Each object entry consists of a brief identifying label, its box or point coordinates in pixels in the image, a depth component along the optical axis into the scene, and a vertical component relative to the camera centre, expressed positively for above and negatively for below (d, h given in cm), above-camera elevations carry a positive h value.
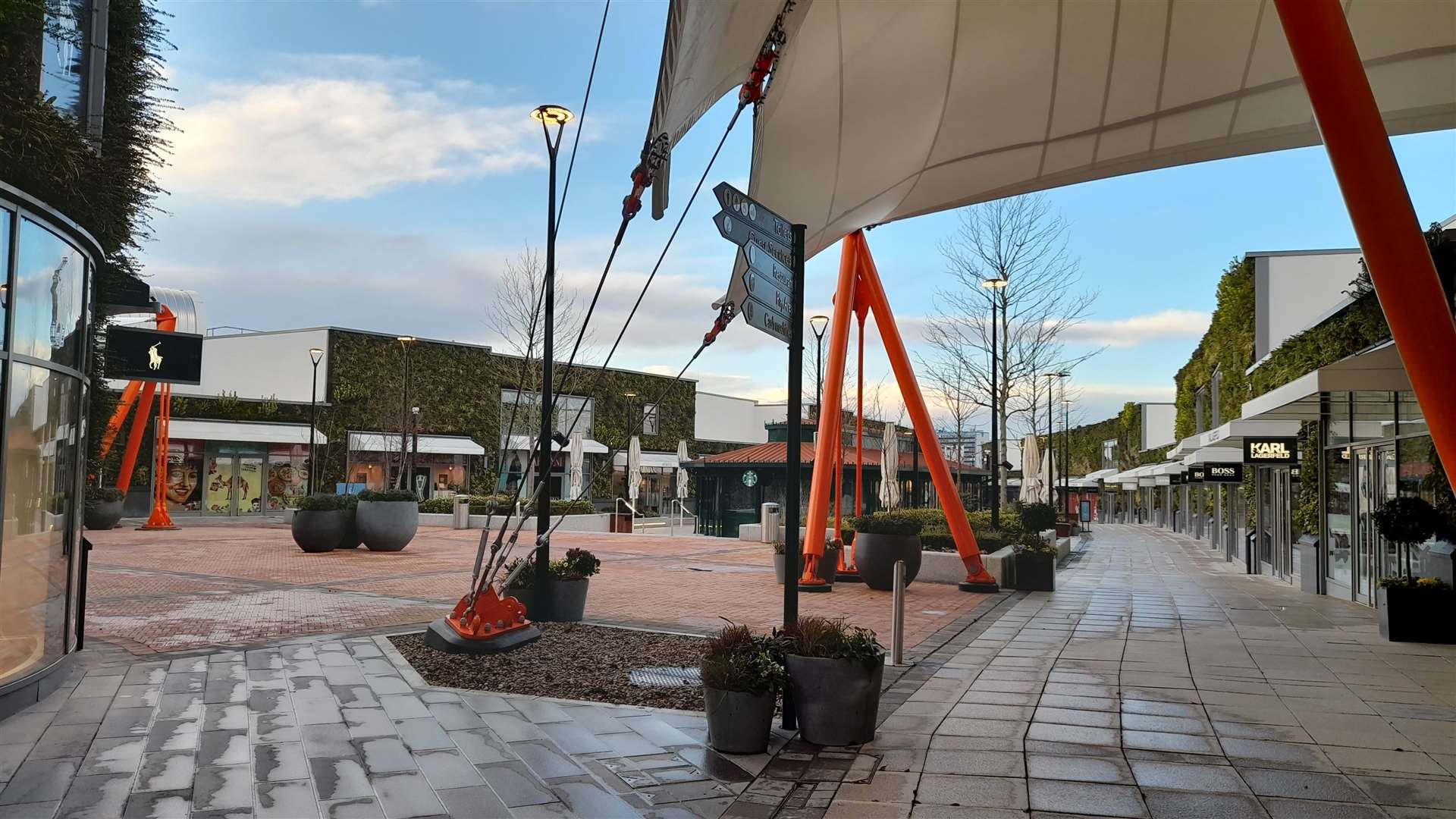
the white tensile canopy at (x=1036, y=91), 809 +373
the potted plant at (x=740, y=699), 570 -142
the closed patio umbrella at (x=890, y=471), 2136 -10
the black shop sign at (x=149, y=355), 920 +105
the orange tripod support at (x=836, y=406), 1423 +91
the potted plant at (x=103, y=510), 2534 -145
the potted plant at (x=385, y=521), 1983 -128
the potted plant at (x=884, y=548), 1448 -125
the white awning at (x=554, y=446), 4251 +77
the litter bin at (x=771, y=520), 2578 -151
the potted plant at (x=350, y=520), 2011 -130
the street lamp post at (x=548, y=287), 1014 +194
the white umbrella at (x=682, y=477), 3308 -47
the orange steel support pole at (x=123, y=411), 2372 +122
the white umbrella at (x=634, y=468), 2774 -14
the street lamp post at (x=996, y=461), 1973 +15
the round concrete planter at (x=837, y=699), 586 -145
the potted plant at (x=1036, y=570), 1545 -164
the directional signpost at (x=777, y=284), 599 +120
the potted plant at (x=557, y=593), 1032 -143
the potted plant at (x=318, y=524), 1958 -135
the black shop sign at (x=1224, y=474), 2322 -6
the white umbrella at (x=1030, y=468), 2812 +2
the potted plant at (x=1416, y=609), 1016 -146
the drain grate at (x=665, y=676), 757 -175
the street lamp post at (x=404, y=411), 3281 +189
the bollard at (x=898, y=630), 838 -149
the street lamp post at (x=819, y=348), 2694 +347
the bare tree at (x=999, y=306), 2589 +474
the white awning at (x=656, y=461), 4806 +13
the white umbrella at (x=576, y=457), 2993 +15
